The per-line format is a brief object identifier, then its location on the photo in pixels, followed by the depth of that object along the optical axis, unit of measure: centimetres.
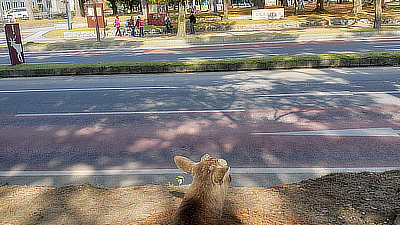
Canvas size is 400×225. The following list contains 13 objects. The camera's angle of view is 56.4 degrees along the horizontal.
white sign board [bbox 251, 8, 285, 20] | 3756
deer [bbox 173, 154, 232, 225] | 269
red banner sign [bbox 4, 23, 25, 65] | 1588
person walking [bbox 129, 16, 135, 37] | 3206
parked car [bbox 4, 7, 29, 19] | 5528
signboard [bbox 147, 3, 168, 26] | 3584
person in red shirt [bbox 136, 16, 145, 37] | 3117
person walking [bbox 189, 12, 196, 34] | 3048
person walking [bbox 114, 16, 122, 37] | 3188
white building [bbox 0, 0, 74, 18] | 6400
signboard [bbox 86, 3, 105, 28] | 3562
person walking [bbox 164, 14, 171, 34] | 3231
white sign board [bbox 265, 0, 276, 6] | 7066
